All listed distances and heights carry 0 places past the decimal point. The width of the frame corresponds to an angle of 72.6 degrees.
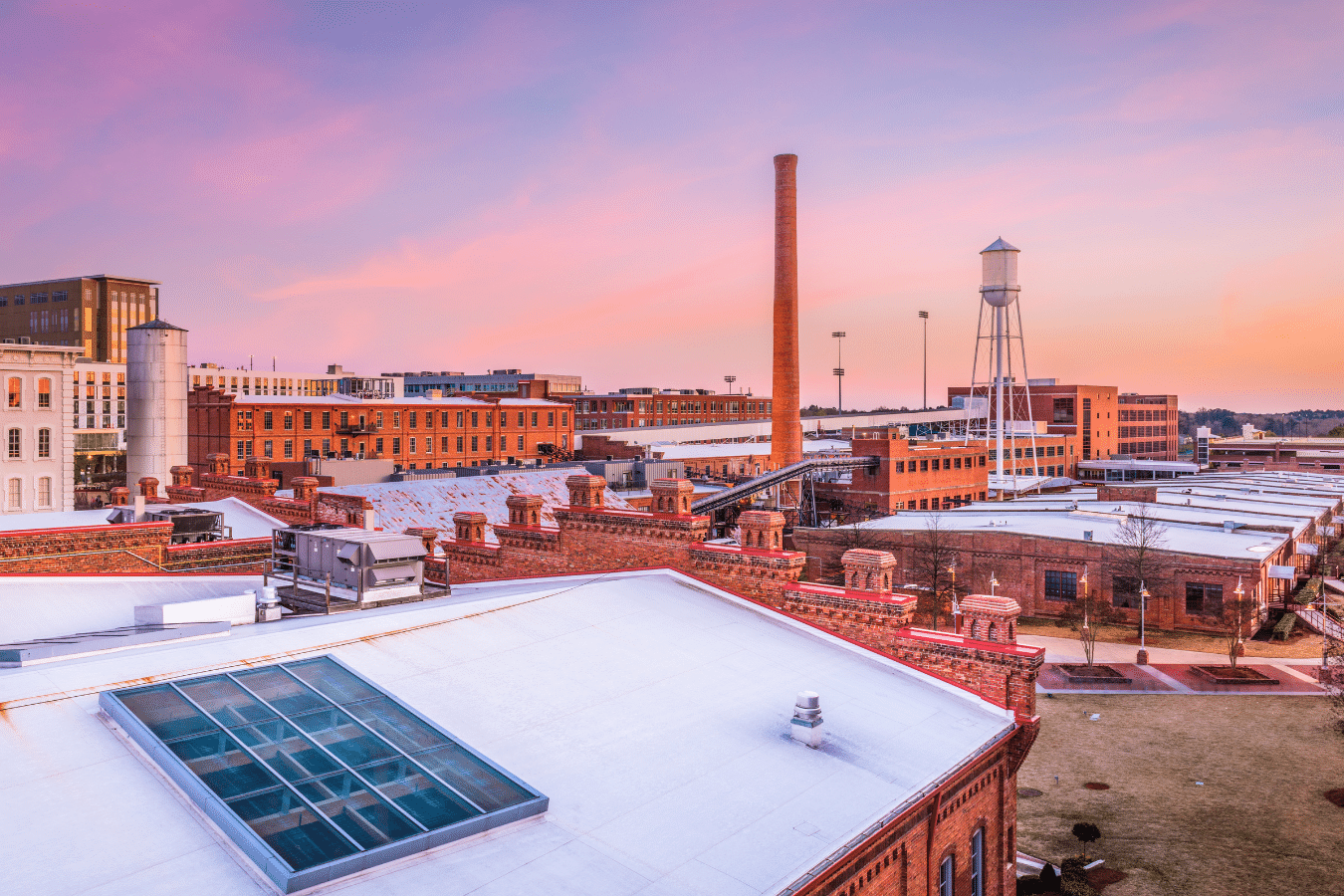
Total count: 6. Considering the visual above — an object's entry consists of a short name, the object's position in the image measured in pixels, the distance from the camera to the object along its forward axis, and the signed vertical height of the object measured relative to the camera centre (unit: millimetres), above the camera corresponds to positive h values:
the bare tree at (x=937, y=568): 49156 -7420
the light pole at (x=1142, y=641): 38281 -8999
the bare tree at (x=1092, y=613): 44062 -8839
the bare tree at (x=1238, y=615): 40647 -8153
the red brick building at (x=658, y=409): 118500 +3110
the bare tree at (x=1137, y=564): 44000 -6311
